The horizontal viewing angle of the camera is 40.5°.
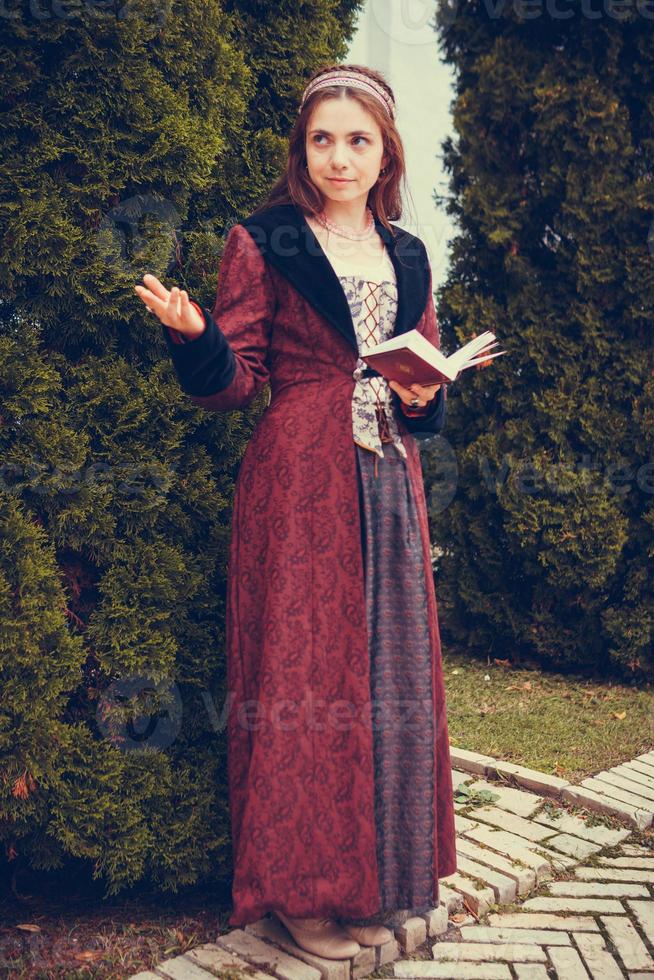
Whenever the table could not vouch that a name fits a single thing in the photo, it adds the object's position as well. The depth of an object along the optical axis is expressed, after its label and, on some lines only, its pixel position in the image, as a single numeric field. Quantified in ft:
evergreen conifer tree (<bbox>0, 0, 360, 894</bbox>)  7.51
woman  7.31
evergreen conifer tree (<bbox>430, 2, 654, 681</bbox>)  16.87
